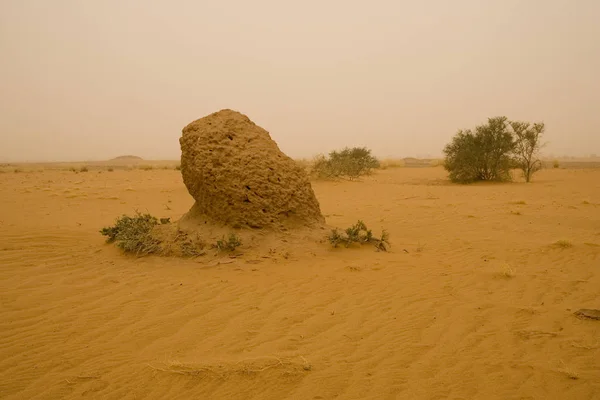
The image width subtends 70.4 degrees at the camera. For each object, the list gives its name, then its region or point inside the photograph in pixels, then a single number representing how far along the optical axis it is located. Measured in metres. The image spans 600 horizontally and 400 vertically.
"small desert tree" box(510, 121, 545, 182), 18.14
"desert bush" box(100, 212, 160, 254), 6.07
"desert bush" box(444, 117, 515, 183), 18.83
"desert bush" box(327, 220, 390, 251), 6.11
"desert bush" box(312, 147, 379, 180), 19.70
